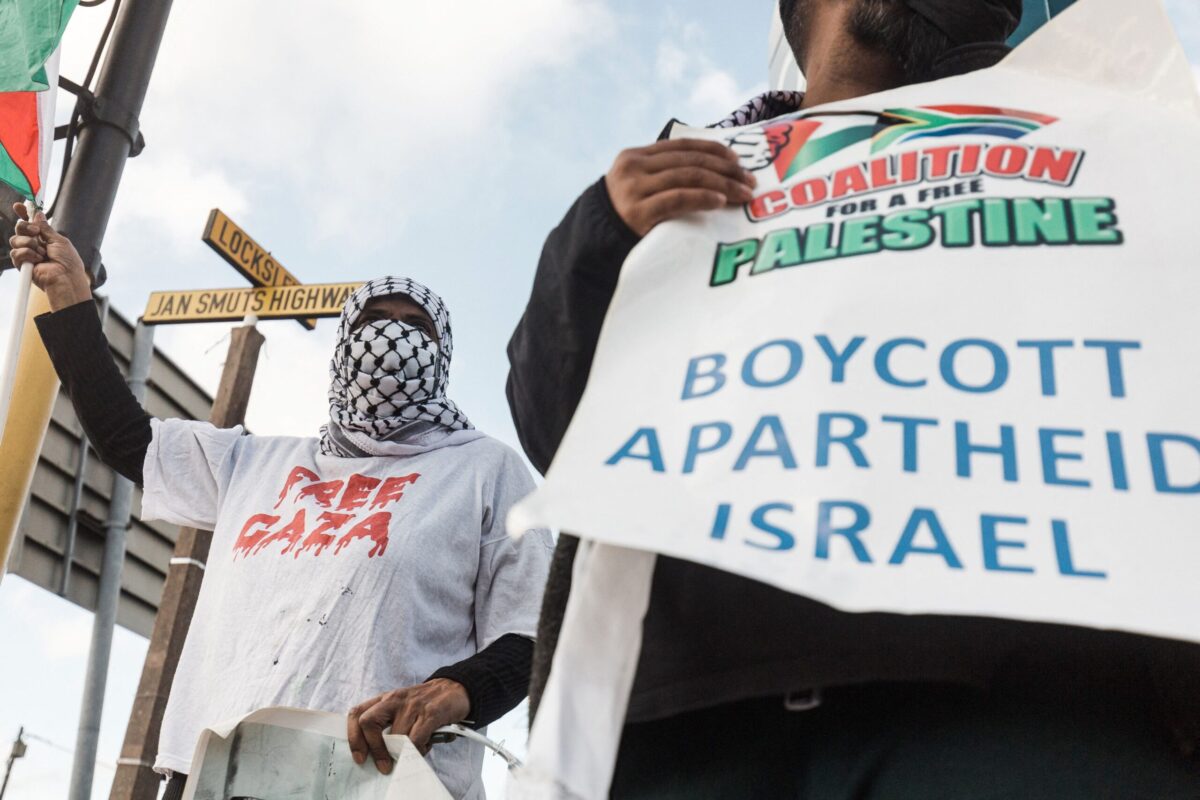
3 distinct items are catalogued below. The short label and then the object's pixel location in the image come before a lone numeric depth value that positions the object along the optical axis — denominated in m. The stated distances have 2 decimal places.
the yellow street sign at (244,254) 5.77
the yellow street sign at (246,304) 5.77
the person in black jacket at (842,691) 0.87
